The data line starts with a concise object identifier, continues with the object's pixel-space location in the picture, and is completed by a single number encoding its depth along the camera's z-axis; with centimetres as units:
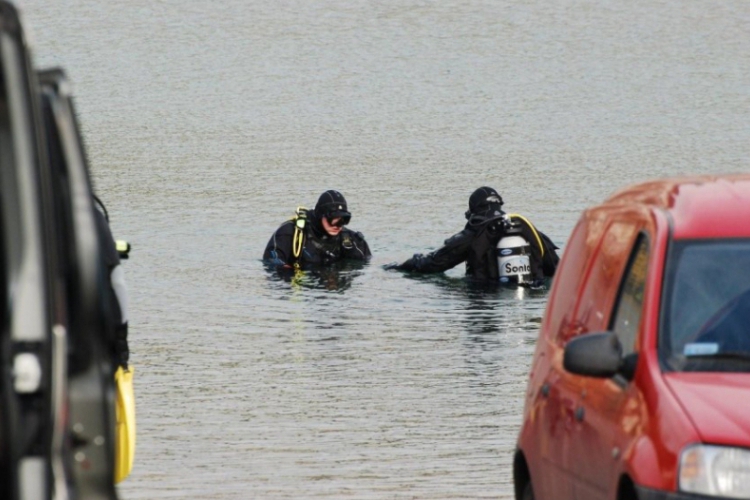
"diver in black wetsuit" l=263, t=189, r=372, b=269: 4353
